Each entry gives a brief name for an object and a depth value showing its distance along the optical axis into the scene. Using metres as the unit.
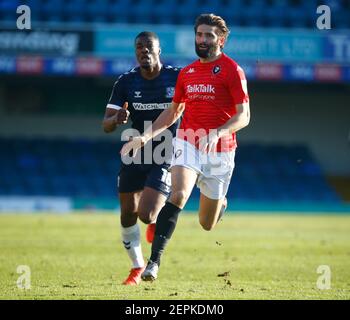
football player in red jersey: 16.94
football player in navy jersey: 18.73
